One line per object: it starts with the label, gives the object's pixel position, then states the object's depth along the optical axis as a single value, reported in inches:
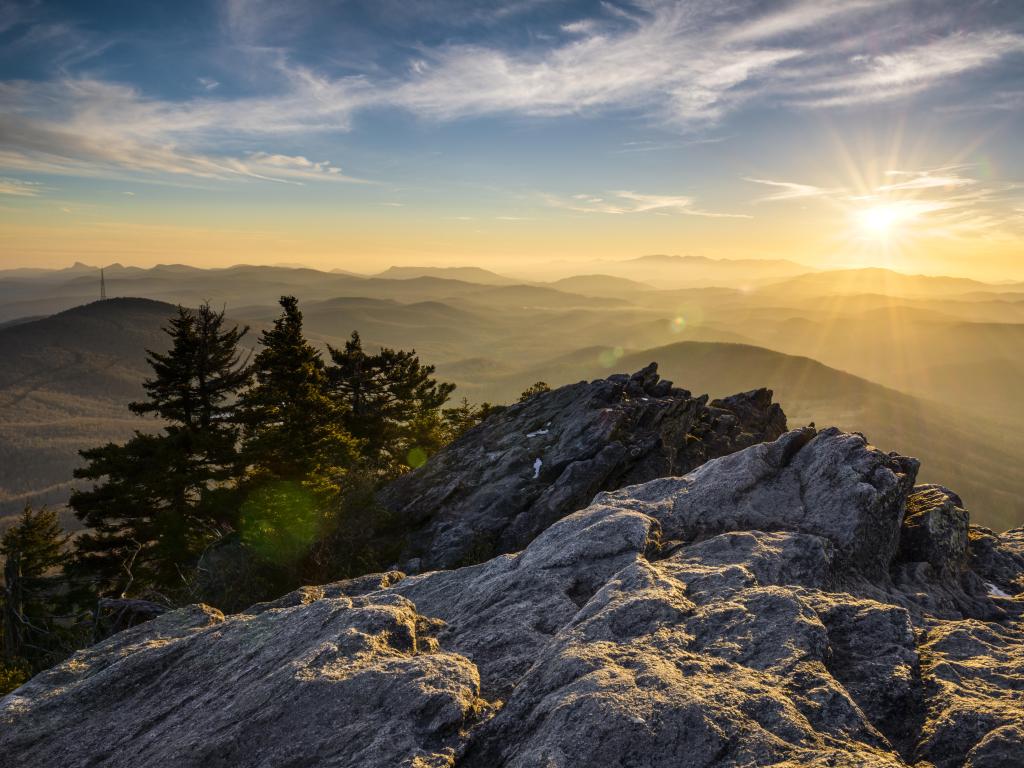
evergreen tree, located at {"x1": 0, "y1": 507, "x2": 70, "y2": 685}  872.3
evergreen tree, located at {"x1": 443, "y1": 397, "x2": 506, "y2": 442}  2269.9
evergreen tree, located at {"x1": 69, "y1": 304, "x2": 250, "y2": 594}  1257.4
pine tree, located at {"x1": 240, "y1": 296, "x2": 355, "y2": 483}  1238.3
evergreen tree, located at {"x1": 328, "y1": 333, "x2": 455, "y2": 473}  1779.0
